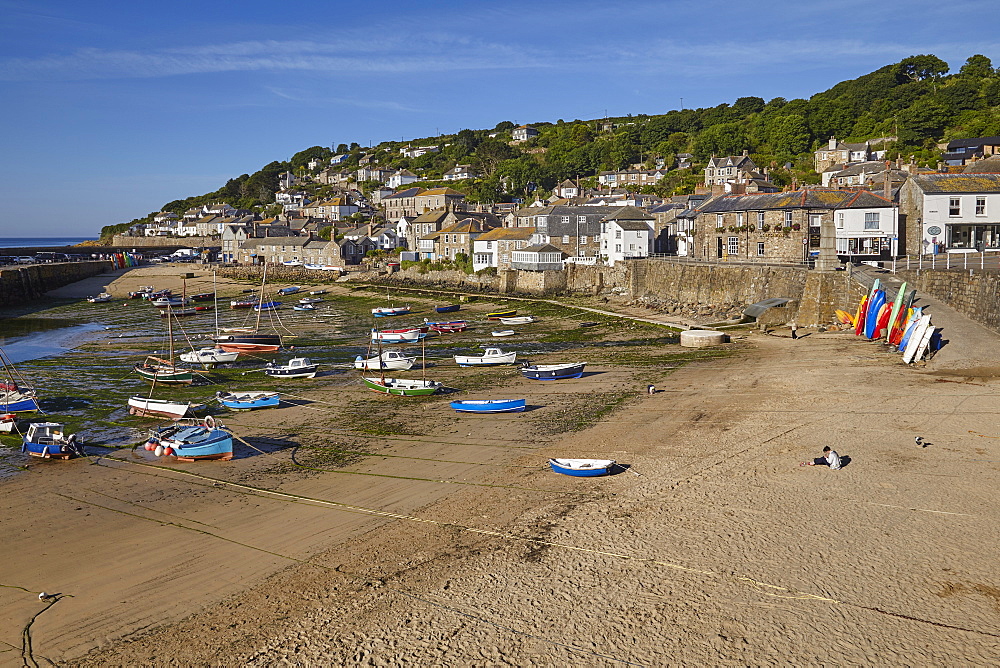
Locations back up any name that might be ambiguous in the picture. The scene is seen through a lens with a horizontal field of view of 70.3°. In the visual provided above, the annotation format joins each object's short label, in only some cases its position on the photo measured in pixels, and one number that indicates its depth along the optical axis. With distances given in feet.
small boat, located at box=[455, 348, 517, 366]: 105.09
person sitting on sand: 54.44
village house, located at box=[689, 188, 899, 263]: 146.82
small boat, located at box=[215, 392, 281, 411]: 82.51
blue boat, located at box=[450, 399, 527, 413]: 77.25
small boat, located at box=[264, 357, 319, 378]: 101.81
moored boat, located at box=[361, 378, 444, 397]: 86.74
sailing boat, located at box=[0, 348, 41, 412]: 81.46
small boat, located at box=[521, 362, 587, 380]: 94.43
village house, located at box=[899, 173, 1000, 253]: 132.26
